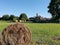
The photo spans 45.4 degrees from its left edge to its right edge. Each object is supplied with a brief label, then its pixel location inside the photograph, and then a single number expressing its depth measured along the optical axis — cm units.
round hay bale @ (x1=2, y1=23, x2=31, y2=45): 152
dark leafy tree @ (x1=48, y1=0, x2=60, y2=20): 2052
